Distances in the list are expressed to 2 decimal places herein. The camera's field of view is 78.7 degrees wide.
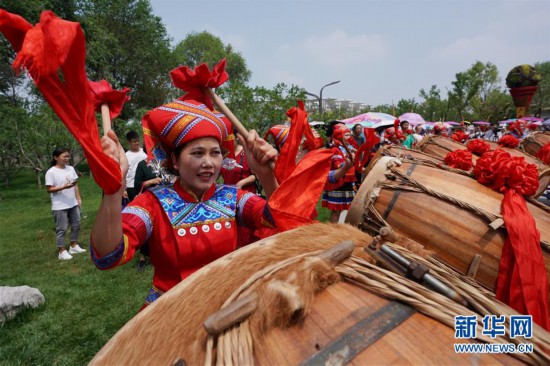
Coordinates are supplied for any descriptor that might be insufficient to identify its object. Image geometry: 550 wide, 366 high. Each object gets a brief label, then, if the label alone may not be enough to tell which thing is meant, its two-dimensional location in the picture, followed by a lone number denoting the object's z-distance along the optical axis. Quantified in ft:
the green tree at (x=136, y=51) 75.00
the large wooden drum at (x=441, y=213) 6.00
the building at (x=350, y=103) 366.33
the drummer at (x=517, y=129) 35.37
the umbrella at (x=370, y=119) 42.95
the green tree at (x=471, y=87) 135.64
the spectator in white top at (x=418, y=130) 44.39
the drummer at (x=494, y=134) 53.00
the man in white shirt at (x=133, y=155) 18.45
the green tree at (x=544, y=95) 163.43
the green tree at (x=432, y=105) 159.74
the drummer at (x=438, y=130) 31.53
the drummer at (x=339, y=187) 18.31
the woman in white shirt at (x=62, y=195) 19.07
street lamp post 62.55
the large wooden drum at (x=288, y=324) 2.64
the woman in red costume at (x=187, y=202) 5.44
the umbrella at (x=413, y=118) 52.06
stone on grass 11.68
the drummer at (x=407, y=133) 32.81
